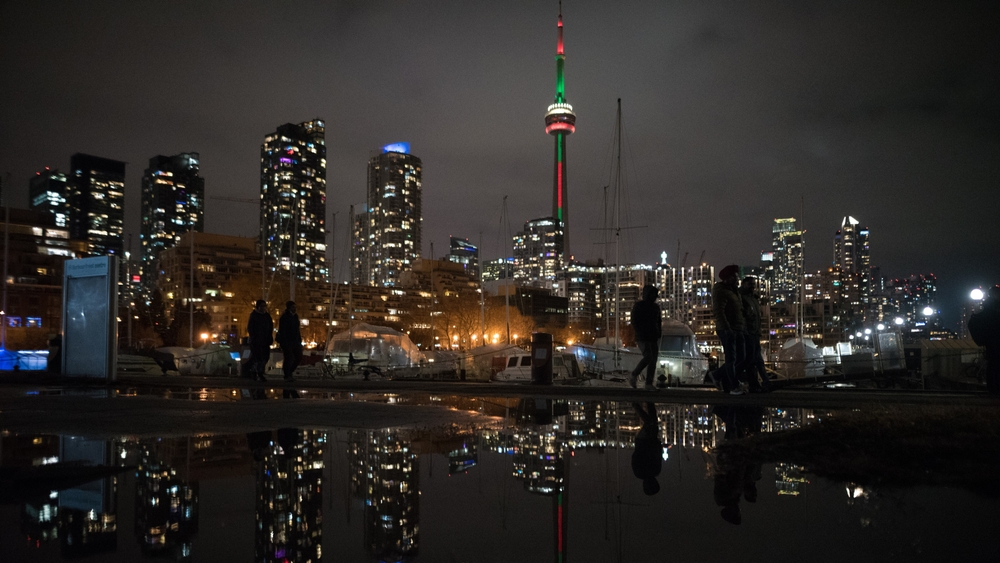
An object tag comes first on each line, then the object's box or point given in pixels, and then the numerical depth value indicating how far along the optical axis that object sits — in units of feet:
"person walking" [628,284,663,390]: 39.70
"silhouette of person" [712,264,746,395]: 37.01
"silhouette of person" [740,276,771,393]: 37.83
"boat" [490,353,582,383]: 106.93
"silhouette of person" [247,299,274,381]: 51.88
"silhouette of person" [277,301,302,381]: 51.52
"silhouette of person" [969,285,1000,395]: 36.99
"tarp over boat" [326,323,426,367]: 141.79
